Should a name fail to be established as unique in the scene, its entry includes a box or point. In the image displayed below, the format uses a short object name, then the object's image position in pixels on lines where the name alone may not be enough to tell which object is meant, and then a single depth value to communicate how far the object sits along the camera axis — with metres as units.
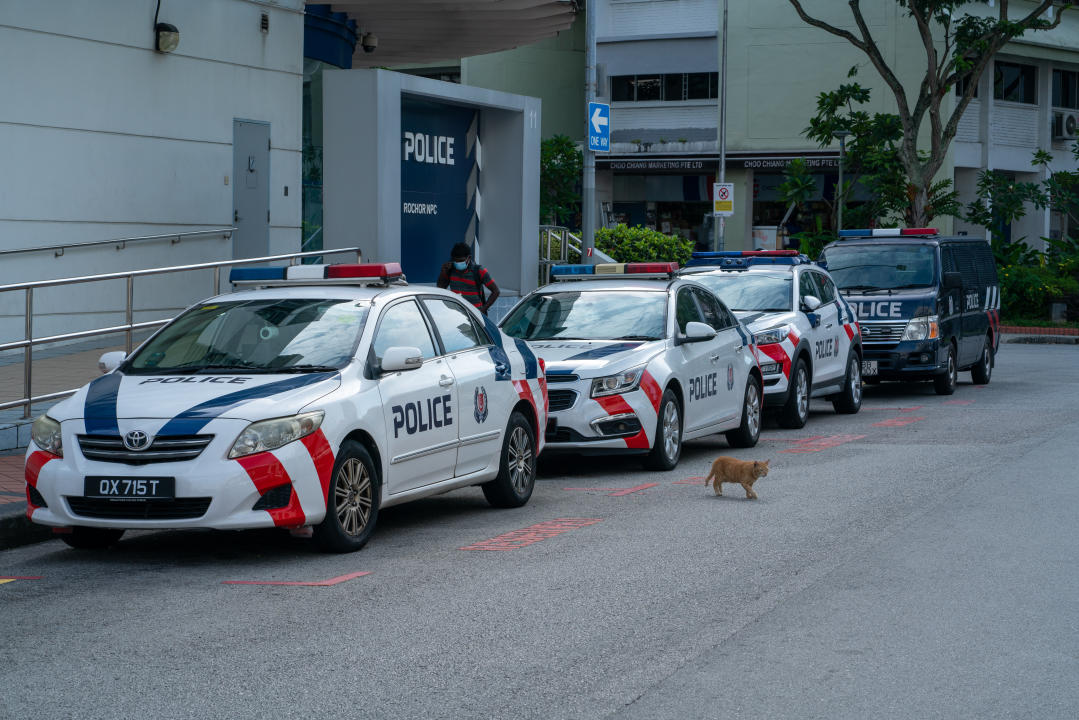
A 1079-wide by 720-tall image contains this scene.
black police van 20.11
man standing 16.92
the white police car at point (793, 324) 16.47
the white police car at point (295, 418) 8.23
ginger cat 10.94
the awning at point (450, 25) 22.73
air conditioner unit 48.19
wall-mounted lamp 17.81
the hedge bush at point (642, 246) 30.47
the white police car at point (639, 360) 12.35
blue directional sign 19.77
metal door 19.36
